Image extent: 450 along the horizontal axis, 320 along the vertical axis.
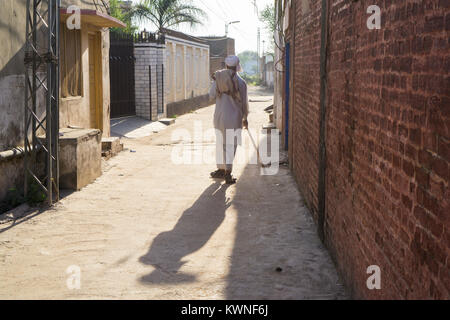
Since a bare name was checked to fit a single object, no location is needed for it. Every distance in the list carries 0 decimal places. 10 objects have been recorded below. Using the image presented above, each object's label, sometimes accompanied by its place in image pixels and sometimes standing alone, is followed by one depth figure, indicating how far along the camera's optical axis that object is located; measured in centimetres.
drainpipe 541
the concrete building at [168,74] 1789
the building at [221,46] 4598
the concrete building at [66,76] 702
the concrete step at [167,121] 1786
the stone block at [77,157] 782
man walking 854
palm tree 2444
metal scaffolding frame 693
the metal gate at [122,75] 1673
